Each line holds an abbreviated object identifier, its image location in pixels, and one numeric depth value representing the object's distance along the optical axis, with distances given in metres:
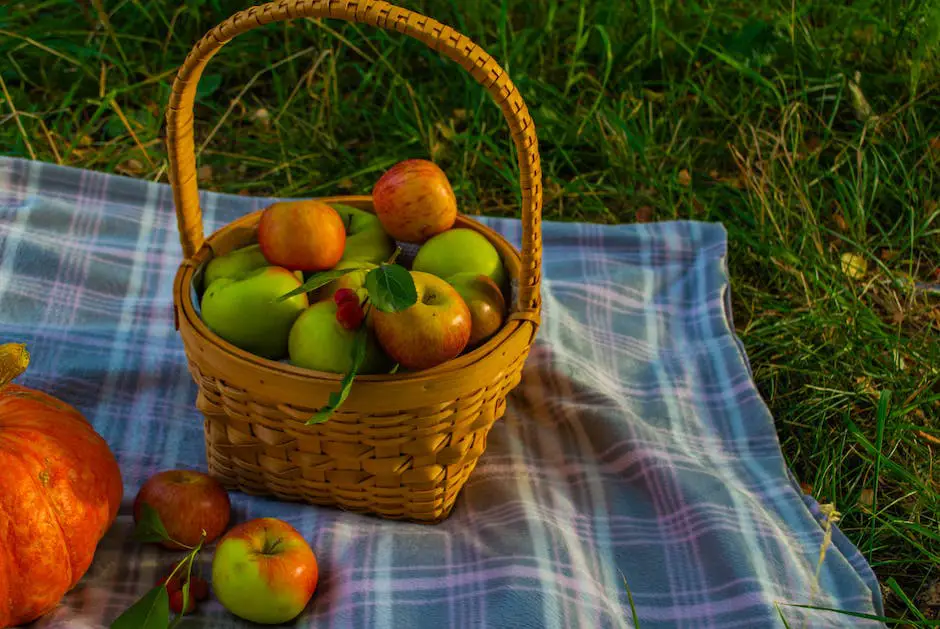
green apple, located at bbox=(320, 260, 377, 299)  1.60
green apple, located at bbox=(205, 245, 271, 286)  1.71
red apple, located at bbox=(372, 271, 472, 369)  1.45
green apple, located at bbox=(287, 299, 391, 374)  1.49
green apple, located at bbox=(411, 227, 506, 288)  1.74
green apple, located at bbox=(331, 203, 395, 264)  1.79
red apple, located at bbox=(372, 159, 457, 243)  1.76
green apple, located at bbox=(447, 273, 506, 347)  1.60
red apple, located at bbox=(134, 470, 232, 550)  1.61
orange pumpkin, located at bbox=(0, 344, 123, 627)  1.39
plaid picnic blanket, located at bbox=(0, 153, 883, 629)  1.60
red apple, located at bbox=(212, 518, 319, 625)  1.45
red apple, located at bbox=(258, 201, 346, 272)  1.65
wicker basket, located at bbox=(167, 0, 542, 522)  1.44
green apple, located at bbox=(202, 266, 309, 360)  1.54
